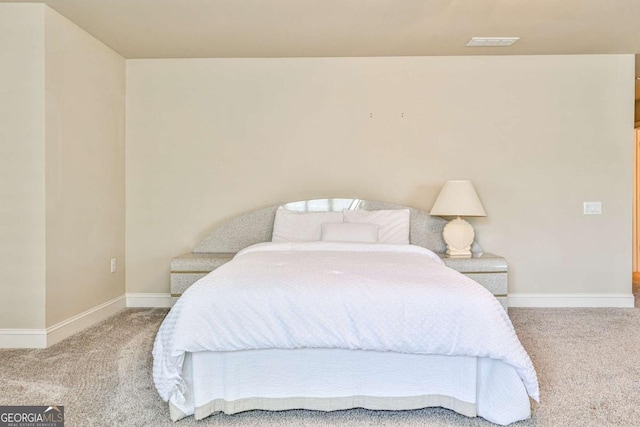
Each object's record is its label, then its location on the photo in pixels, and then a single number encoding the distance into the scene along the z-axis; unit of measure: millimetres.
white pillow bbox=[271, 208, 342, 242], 4355
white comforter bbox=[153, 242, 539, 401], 2223
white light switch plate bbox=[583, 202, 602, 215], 4703
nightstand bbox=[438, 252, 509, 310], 4086
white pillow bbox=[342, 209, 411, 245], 4312
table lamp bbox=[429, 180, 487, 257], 4273
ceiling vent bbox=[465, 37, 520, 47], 4172
